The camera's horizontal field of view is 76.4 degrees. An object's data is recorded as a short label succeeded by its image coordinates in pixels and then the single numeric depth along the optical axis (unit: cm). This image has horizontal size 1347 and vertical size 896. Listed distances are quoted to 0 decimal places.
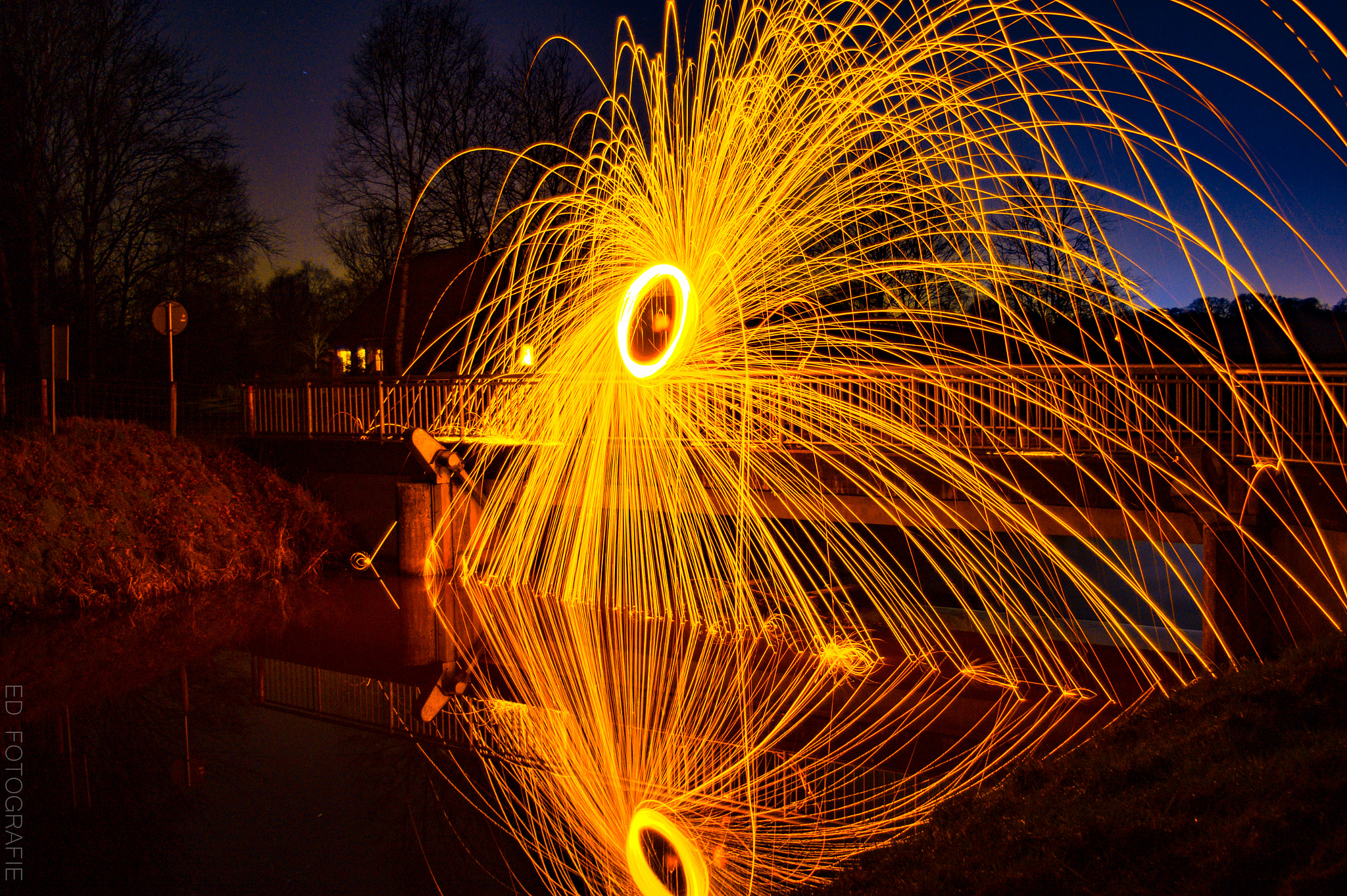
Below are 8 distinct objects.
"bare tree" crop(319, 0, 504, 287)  2219
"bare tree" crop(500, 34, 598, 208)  2244
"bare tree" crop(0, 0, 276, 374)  2156
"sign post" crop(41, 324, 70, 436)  1339
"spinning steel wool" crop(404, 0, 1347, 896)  524
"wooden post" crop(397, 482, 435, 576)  1317
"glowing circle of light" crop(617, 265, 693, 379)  757
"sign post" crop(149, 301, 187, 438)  1500
